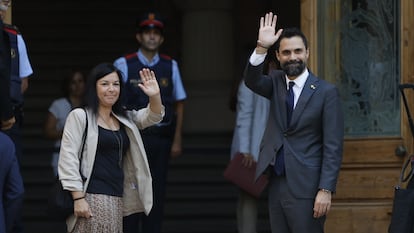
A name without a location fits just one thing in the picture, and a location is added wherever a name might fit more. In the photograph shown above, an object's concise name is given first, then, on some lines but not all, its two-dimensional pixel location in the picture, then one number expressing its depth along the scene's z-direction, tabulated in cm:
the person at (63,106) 1975
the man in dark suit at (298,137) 1387
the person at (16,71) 1553
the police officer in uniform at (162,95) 1742
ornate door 1694
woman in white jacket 1420
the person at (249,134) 1753
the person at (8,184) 1268
